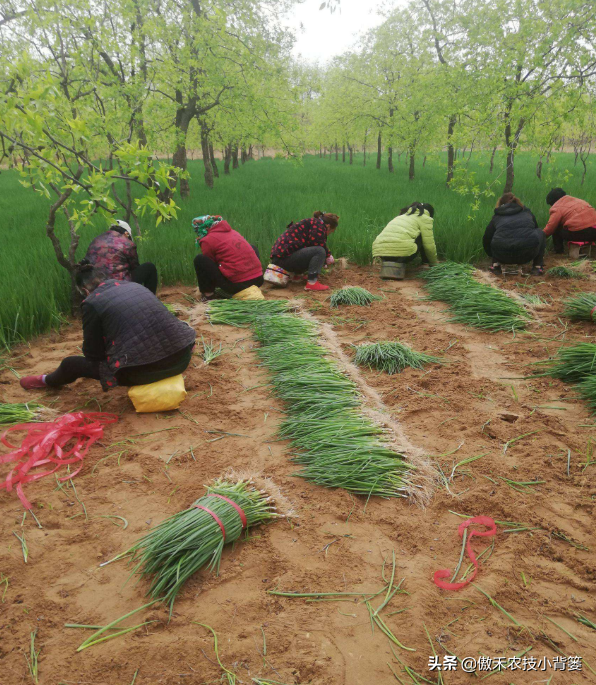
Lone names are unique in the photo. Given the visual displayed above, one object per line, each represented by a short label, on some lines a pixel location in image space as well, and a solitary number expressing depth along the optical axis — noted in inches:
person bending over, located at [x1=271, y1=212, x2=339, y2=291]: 200.4
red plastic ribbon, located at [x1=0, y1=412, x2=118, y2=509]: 83.1
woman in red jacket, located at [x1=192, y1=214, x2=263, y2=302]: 180.5
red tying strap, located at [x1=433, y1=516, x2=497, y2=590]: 59.3
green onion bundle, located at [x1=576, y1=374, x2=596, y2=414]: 101.3
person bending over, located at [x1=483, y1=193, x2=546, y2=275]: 197.9
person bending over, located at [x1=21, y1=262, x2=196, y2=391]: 103.1
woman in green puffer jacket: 206.5
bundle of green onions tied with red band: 60.4
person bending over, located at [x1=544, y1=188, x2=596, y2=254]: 214.4
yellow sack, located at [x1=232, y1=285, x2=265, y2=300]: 186.1
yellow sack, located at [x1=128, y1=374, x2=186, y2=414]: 106.3
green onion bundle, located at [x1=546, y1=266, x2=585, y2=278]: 200.2
